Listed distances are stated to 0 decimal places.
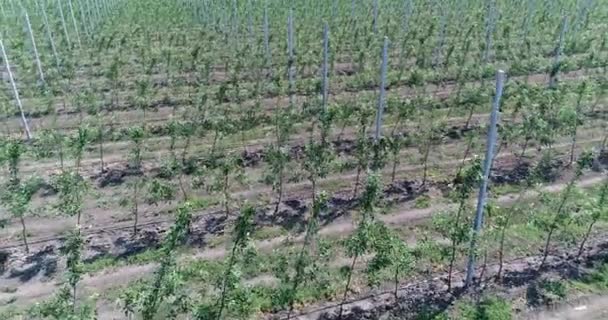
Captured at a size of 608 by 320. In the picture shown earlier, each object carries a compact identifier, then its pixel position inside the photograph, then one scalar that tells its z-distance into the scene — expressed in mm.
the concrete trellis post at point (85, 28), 32625
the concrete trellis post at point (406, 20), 30606
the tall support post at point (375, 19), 28744
